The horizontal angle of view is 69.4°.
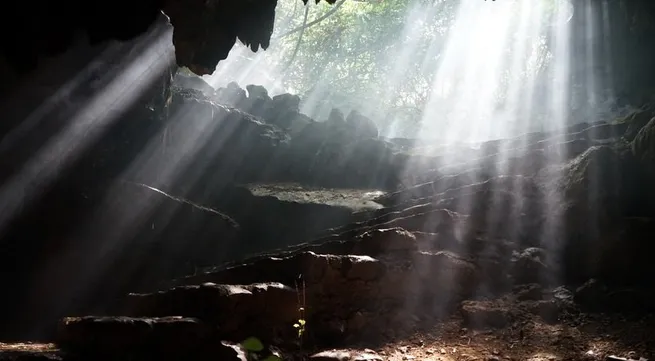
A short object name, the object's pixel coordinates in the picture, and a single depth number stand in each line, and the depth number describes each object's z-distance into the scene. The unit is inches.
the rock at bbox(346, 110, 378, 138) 781.9
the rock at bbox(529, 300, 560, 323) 277.1
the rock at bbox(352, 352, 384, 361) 213.8
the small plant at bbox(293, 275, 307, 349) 245.3
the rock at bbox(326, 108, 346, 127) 789.7
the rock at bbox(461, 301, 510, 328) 277.6
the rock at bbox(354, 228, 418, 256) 323.6
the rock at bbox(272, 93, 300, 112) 876.0
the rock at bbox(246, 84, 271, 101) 901.9
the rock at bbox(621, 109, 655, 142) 430.6
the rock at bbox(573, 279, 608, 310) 278.9
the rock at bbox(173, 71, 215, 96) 839.7
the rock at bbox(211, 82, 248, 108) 880.3
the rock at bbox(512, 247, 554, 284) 319.9
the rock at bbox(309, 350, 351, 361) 213.7
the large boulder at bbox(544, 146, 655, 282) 302.8
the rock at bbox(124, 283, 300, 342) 223.8
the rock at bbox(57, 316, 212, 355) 188.1
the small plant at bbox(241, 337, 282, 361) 113.2
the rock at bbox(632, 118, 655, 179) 349.1
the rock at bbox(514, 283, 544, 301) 300.7
